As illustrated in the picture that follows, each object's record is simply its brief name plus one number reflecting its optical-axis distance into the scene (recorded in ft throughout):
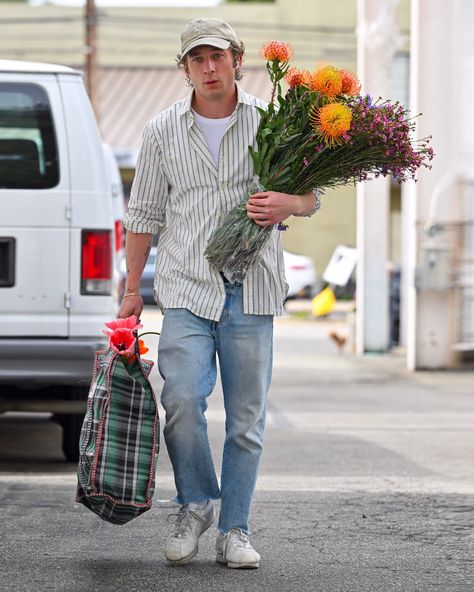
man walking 34.04
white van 48.62
